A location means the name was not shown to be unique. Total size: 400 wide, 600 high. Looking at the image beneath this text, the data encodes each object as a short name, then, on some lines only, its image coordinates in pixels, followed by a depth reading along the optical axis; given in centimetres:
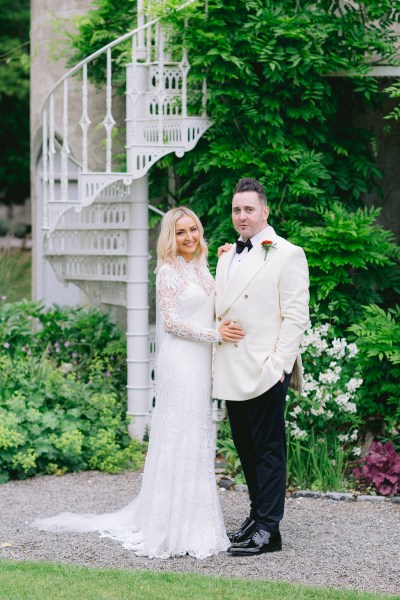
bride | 559
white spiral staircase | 832
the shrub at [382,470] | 709
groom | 543
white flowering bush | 726
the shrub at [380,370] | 756
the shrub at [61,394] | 771
